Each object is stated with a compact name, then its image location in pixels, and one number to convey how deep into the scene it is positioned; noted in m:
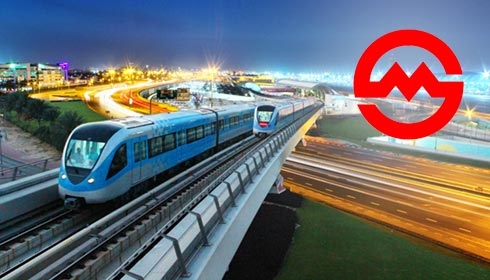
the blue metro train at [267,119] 30.36
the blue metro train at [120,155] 12.39
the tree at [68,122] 39.44
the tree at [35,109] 50.03
